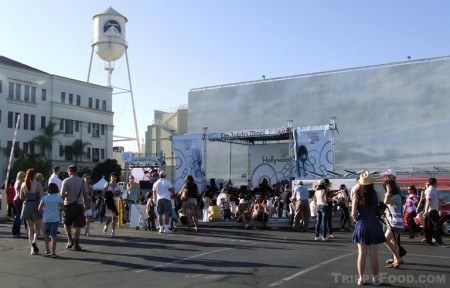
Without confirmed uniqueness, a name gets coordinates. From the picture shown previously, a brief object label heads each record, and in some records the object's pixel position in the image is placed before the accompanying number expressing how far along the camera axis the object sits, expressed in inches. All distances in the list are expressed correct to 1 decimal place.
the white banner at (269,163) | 1578.4
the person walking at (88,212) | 535.8
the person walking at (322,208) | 510.3
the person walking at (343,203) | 612.6
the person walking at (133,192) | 645.9
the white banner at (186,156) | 1208.8
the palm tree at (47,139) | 2149.4
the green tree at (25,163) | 1967.3
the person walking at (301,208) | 614.2
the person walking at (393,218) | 334.3
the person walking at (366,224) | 278.7
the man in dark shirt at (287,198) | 799.1
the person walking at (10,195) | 688.2
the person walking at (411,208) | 553.9
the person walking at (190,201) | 582.2
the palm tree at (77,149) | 2309.3
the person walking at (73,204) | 415.2
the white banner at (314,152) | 966.4
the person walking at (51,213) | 386.9
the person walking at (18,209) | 518.0
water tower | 2395.4
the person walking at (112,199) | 524.3
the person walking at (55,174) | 501.4
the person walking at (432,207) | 460.1
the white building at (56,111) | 2091.5
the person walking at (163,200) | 554.9
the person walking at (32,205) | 419.5
